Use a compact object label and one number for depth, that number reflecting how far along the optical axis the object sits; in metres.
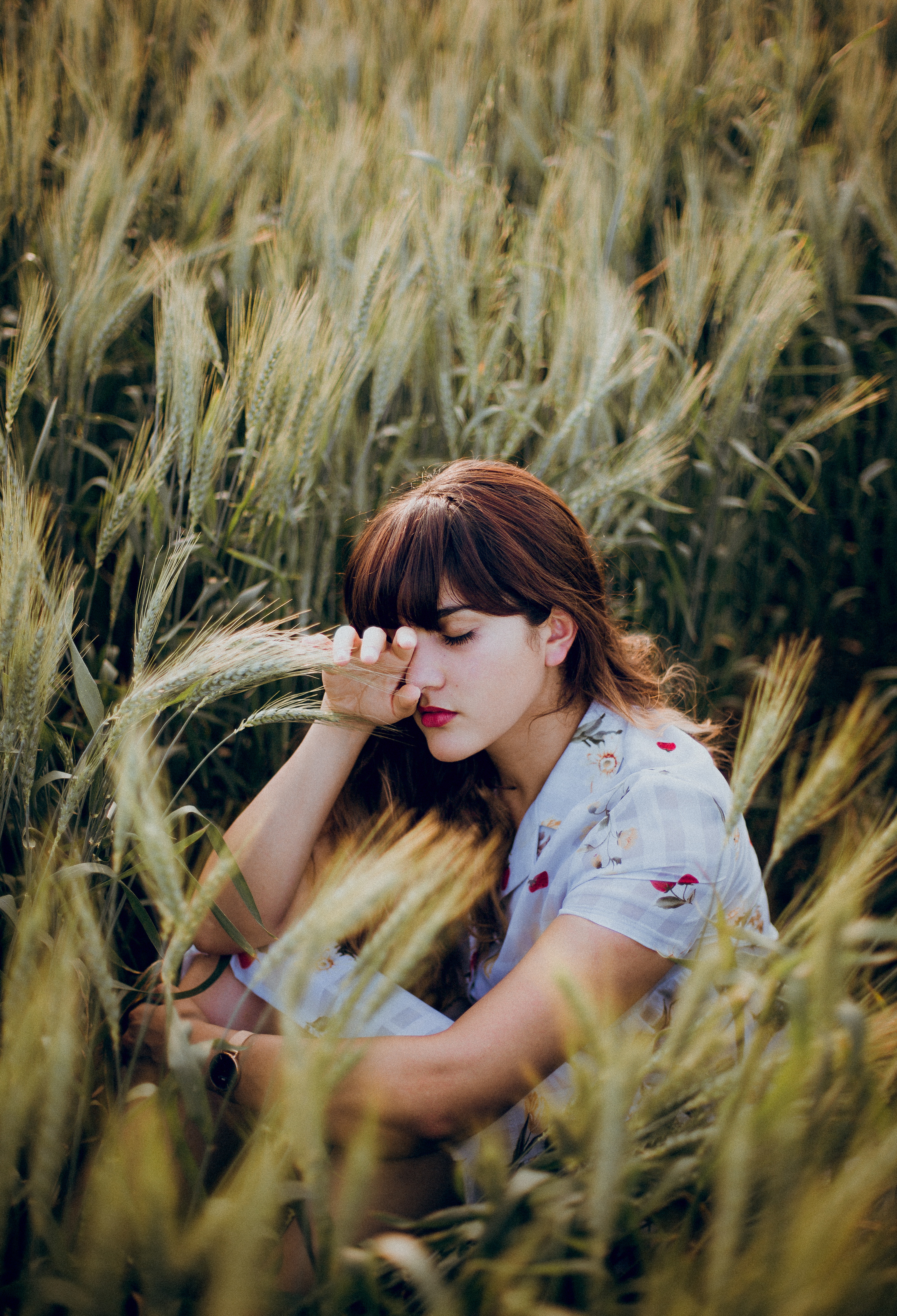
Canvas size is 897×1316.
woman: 0.91
